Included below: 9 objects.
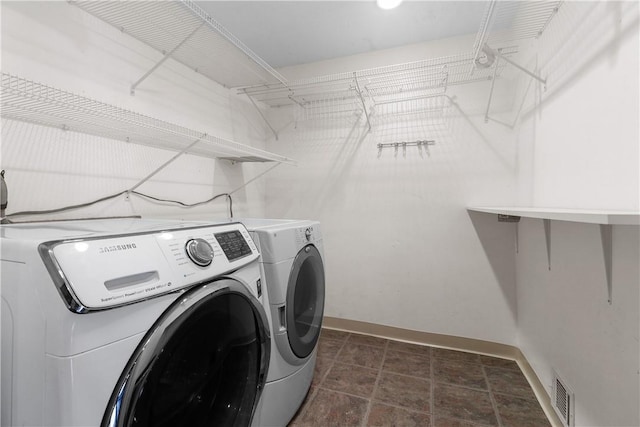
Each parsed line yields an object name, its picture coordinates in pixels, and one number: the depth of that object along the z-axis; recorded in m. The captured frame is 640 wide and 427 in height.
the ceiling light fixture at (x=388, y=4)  1.64
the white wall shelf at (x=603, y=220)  0.59
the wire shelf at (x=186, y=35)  1.27
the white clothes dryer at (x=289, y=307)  1.16
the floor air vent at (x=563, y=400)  1.21
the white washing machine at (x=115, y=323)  0.50
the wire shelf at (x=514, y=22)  1.26
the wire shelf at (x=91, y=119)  0.90
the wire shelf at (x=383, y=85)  1.84
